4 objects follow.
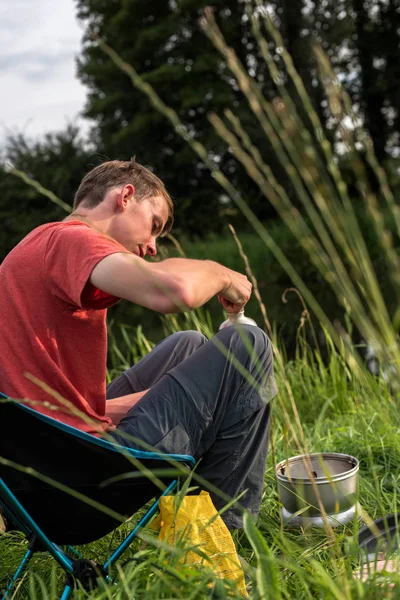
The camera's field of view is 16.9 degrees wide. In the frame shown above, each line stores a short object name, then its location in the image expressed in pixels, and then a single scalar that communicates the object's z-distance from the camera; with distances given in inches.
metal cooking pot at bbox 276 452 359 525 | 133.7
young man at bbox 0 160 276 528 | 117.4
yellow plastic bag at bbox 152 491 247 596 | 121.4
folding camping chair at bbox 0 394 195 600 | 116.3
